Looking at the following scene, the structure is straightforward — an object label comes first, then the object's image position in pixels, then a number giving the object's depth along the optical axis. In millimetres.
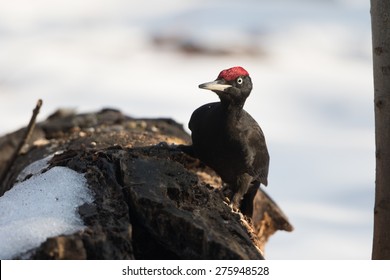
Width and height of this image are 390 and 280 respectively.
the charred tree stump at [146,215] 6152
